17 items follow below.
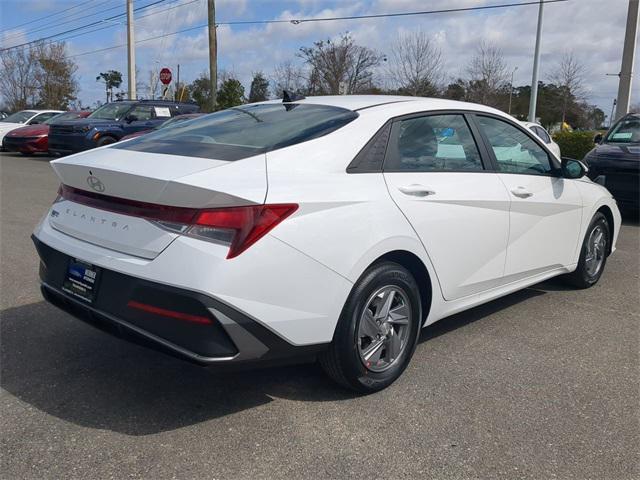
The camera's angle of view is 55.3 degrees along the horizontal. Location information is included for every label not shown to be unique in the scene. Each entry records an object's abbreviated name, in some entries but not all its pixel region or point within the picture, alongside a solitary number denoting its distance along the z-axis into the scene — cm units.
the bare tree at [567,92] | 3713
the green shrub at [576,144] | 1714
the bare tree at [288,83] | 3942
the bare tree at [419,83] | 3009
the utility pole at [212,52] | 2283
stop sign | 2352
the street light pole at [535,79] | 2117
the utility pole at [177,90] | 5330
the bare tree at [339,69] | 3606
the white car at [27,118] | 2159
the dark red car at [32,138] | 1898
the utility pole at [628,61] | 1670
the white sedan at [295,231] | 268
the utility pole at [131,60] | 2542
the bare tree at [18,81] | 4717
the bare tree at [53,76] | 4656
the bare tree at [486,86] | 3175
